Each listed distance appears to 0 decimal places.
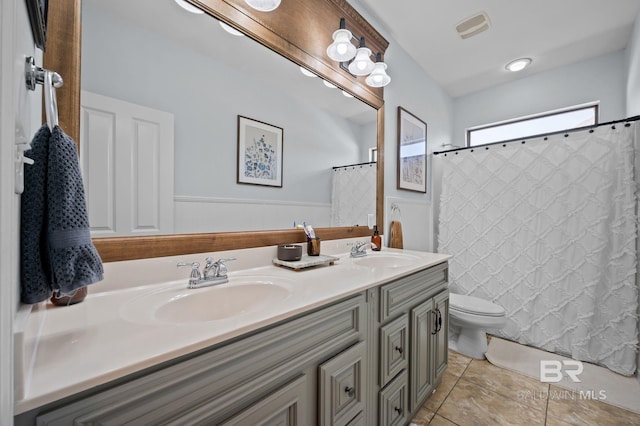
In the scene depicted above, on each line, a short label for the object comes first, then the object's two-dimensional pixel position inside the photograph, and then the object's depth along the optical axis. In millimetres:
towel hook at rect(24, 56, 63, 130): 497
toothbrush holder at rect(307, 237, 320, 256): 1401
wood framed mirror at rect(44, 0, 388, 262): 783
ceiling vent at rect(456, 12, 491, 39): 1934
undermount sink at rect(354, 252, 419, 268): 1582
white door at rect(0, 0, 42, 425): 292
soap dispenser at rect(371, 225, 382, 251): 1859
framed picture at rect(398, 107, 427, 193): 2209
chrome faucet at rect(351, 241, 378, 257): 1609
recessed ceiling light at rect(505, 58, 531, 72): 2426
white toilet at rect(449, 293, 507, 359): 1921
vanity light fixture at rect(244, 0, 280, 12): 1140
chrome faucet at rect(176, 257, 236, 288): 919
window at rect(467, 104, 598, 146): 2484
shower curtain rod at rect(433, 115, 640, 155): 1754
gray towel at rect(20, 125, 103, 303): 491
